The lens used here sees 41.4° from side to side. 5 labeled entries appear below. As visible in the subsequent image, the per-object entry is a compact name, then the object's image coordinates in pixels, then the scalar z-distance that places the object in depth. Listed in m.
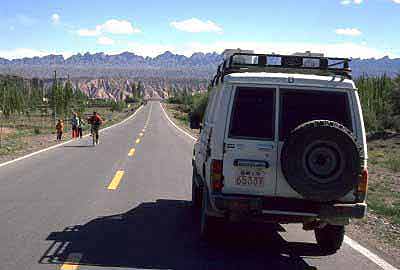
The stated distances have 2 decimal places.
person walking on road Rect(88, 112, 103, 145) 25.86
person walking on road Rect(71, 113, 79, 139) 32.03
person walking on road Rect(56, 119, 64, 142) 30.53
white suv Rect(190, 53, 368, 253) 6.14
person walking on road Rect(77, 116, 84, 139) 32.33
